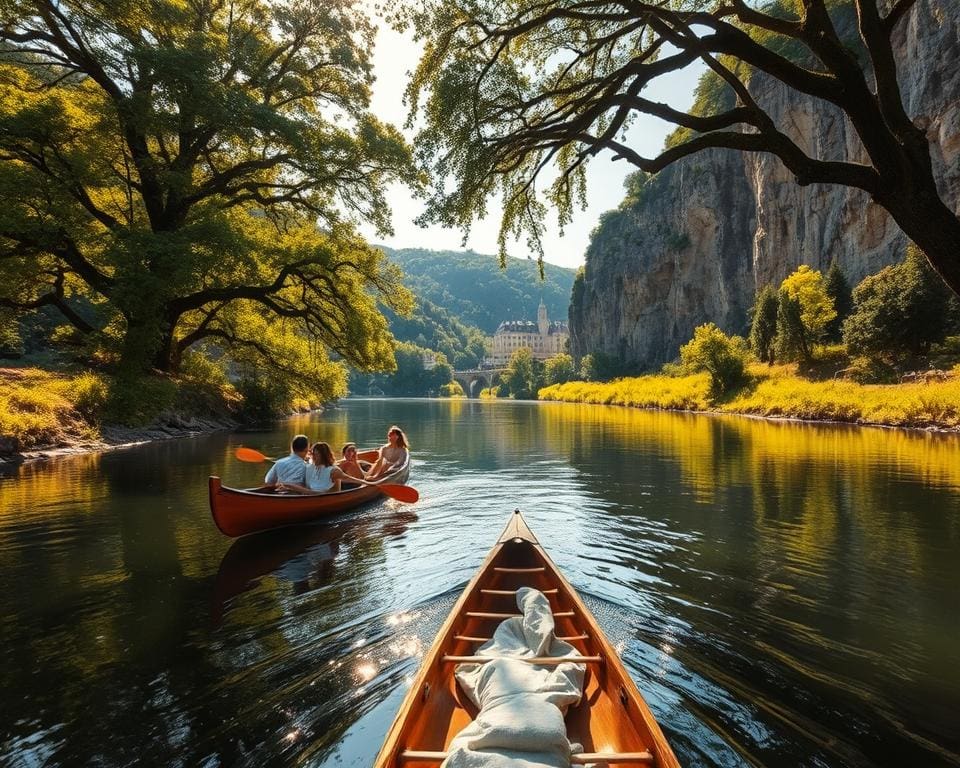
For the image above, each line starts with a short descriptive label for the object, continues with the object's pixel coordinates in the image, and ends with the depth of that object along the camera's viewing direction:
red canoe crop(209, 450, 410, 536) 7.59
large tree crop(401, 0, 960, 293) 5.30
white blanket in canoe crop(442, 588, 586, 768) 2.55
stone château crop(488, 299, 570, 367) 175.12
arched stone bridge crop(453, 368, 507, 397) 119.94
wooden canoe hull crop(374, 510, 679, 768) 2.62
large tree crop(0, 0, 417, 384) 16.06
